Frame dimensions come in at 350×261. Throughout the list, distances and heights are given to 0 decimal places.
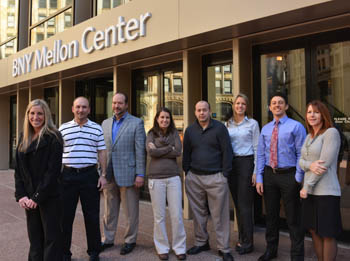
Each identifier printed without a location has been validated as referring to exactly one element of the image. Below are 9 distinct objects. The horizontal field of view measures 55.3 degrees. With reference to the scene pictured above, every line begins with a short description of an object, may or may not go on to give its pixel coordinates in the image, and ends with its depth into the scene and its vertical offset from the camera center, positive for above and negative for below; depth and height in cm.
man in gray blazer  422 -35
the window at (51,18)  886 +351
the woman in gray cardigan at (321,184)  312 -42
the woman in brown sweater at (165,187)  395 -56
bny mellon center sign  579 +200
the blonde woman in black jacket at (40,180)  312 -37
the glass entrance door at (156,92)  663 +101
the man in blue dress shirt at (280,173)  361 -37
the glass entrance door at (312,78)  461 +93
